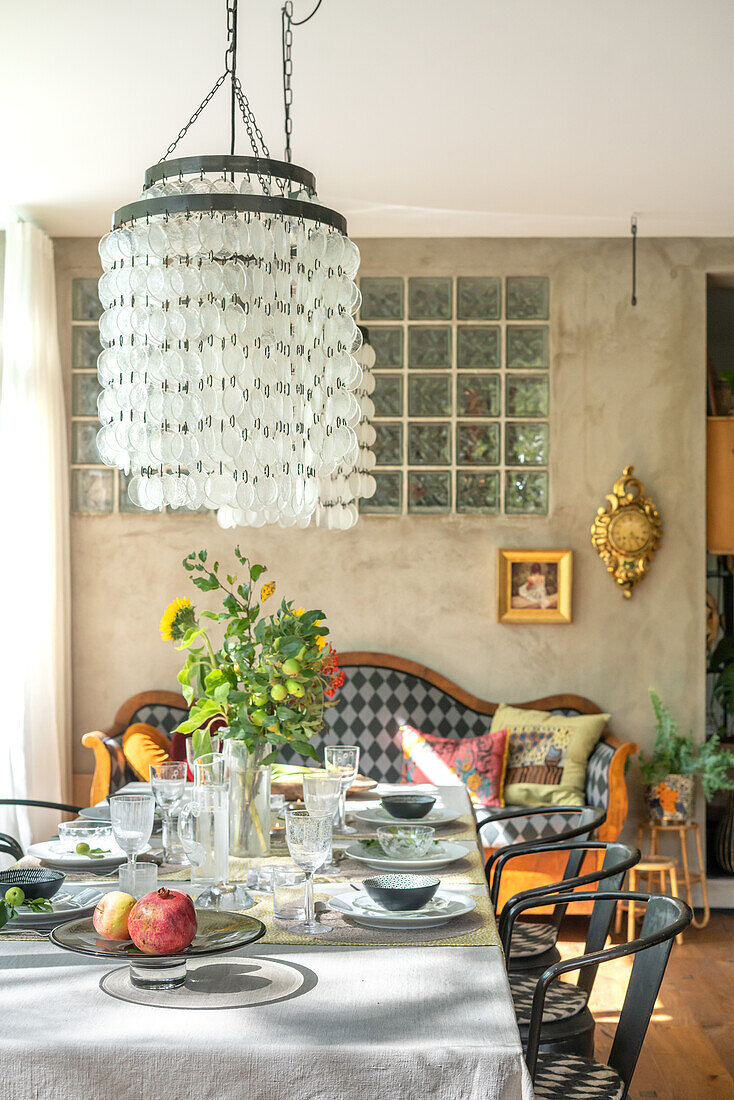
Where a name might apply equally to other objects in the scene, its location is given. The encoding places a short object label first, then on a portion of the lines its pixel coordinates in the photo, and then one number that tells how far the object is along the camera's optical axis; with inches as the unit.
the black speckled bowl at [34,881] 75.7
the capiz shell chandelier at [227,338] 86.4
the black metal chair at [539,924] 104.1
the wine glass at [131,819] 70.7
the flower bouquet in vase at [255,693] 89.4
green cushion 181.0
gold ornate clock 196.4
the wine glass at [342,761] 101.3
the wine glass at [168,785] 83.4
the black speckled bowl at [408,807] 107.5
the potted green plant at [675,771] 185.9
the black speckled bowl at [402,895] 73.0
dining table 51.6
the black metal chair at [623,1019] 71.3
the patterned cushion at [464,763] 178.2
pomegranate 59.1
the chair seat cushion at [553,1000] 89.6
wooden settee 191.9
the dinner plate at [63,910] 72.1
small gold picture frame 198.5
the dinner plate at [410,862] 88.7
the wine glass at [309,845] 70.0
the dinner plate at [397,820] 105.7
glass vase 90.8
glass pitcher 72.6
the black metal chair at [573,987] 89.0
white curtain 185.0
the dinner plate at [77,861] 88.5
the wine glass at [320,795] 78.9
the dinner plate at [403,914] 71.8
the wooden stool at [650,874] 175.2
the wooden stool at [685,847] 183.6
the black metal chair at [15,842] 107.8
